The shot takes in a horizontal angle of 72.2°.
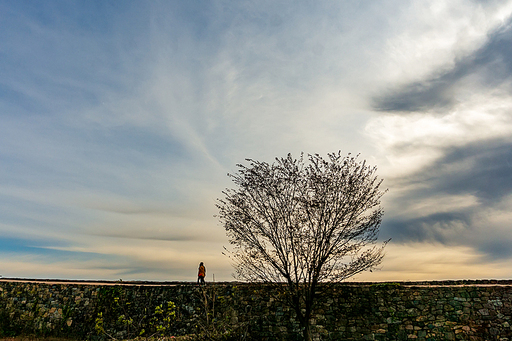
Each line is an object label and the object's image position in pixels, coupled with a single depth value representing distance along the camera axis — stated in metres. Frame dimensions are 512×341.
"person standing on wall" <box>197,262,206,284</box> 19.21
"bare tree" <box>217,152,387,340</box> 13.66
